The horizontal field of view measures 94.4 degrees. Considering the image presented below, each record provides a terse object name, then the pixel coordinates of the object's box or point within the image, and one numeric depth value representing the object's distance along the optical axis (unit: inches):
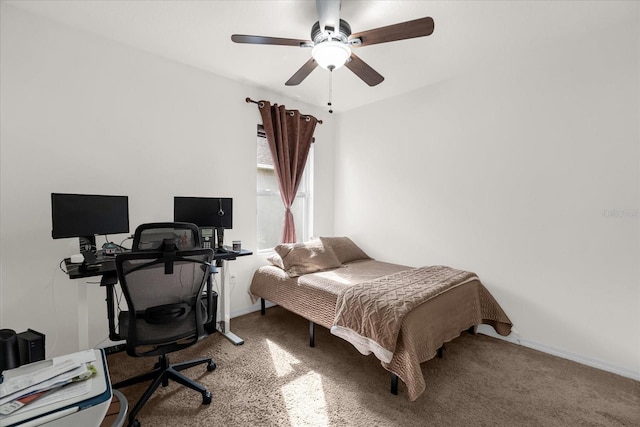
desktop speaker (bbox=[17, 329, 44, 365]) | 68.7
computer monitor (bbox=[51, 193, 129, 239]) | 82.3
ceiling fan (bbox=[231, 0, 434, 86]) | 71.9
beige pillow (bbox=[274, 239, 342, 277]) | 123.4
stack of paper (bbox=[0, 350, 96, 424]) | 35.8
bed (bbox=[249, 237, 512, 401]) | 78.7
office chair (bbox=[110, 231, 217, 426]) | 67.1
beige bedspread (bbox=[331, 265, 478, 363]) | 79.2
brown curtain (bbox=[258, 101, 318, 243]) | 141.3
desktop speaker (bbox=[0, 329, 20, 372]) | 62.0
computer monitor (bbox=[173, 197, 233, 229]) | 109.9
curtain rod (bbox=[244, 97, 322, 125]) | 133.5
